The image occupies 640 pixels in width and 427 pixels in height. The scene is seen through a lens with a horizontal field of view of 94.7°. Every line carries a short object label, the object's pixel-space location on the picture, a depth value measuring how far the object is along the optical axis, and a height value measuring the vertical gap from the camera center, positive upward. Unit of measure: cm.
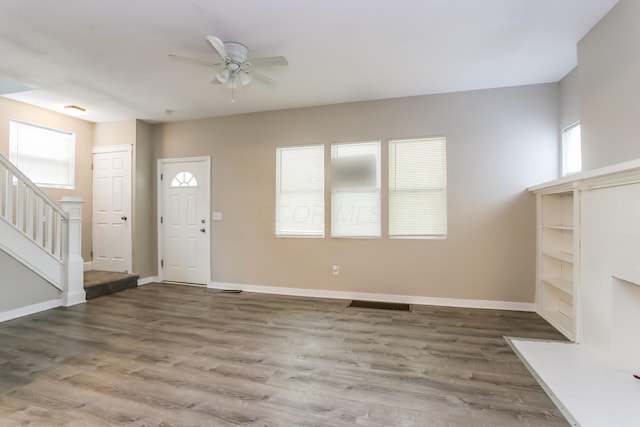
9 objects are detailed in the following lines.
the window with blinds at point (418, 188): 392 +35
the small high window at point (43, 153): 424 +94
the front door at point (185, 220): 488 -10
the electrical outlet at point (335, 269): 425 -80
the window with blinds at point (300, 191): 438 +35
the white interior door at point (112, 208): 496 +11
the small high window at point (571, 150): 334 +75
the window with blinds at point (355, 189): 417 +36
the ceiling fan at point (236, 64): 254 +137
